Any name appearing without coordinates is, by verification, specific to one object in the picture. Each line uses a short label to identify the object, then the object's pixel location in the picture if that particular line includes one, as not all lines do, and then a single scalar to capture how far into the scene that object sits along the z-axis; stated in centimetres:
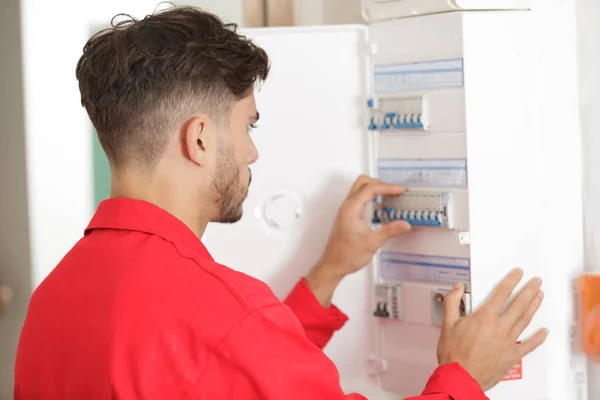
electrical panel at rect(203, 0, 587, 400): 224
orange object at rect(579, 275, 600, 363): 227
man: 195
